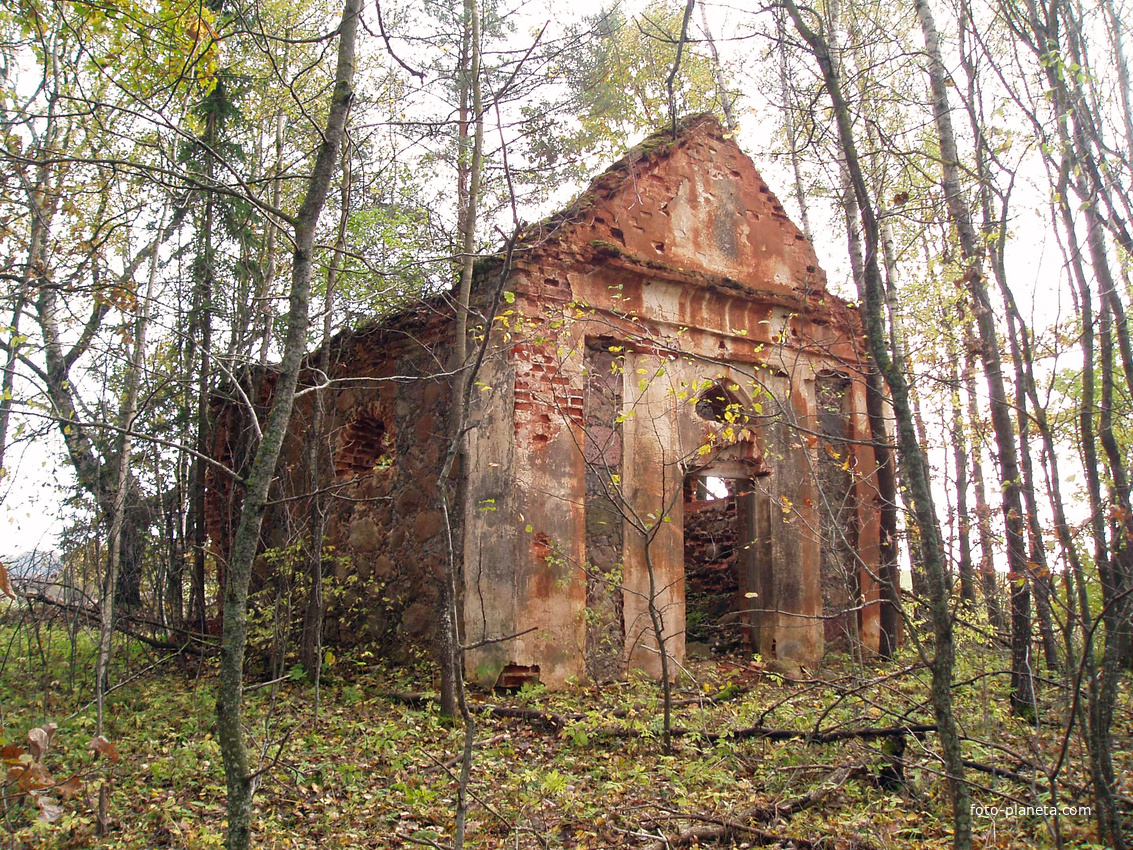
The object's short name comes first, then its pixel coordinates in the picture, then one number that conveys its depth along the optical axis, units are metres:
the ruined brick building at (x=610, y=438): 7.77
